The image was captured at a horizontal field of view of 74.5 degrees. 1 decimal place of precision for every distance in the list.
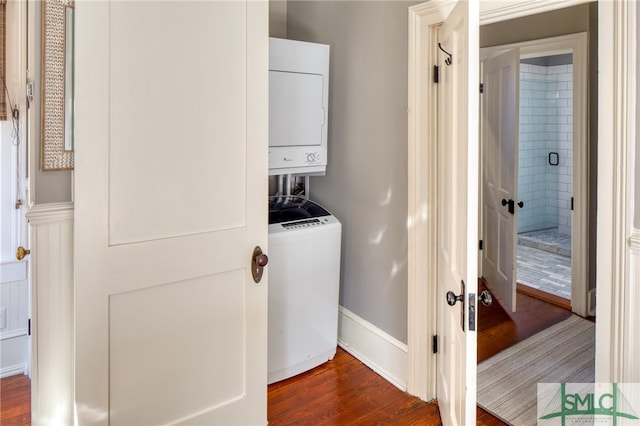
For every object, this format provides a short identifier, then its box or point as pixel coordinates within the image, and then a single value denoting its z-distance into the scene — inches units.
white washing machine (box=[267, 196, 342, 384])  93.7
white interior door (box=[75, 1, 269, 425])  56.1
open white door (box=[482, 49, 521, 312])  136.4
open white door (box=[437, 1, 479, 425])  53.9
